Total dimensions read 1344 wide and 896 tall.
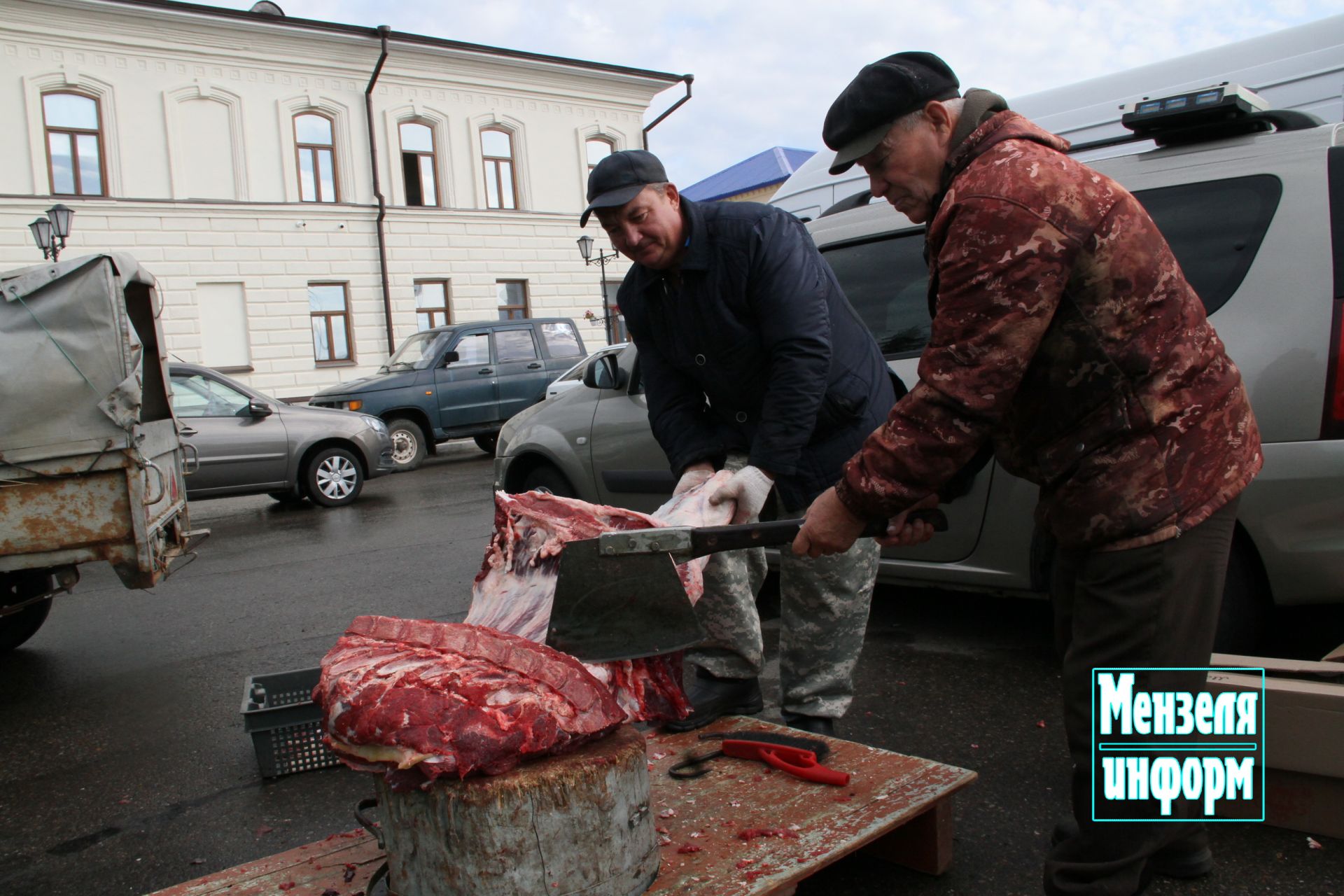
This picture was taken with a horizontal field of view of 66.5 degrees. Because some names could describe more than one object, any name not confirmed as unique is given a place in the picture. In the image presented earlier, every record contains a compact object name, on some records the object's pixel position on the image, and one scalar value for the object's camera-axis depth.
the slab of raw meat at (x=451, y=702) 2.12
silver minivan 3.37
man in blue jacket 3.18
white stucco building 22.11
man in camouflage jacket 1.97
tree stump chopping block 2.14
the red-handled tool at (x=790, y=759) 2.74
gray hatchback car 10.98
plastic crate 3.75
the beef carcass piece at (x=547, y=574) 2.74
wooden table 2.36
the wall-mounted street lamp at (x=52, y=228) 15.50
